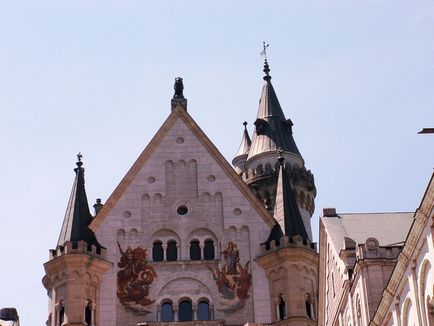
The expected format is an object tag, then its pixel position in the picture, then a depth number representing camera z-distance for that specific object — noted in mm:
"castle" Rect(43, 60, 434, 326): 56375
